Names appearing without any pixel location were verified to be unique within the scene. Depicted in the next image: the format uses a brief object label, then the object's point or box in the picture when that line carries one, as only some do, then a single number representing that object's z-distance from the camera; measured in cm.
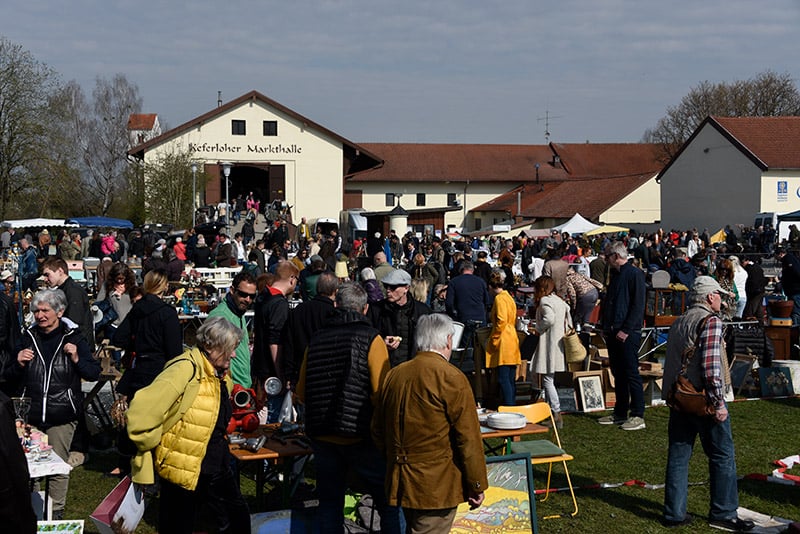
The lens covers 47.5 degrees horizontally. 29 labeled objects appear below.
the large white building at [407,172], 4766
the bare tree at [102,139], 6519
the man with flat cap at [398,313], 707
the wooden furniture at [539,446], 635
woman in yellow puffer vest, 464
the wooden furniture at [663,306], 1311
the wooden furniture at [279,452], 573
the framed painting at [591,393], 1009
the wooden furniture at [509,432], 612
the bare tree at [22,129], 4241
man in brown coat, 447
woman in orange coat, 911
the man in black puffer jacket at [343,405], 497
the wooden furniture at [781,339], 1208
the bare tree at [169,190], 4034
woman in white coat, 939
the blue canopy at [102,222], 3638
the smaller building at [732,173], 4372
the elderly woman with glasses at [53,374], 611
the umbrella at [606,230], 3428
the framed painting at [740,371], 1098
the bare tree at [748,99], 6181
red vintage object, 618
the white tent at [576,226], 3497
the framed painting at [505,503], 545
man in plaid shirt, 600
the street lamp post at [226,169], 3169
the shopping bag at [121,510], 478
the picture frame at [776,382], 1083
